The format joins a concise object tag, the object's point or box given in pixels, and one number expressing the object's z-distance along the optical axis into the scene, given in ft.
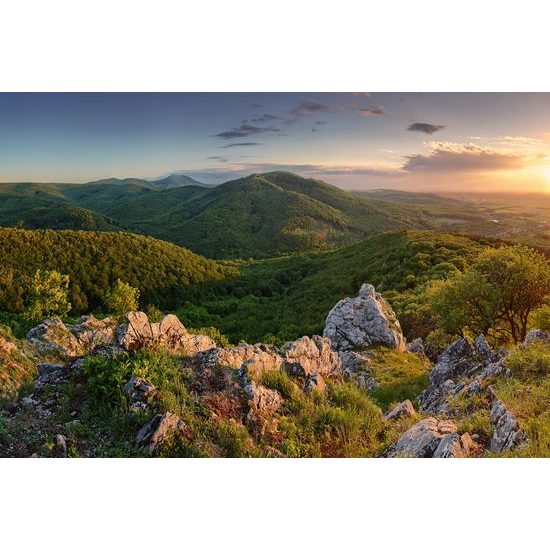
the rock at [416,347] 57.26
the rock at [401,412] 23.63
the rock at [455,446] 17.90
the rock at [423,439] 18.63
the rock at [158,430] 18.04
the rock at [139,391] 19.20
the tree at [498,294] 47.96
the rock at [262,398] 20.54
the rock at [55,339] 30.07
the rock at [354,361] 47.62
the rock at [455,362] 35.81
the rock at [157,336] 25.34
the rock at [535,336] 34.96
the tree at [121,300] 64.69
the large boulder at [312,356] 27.01
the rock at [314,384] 23.16
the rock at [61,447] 18.02
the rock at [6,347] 24.64
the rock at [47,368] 22.54
